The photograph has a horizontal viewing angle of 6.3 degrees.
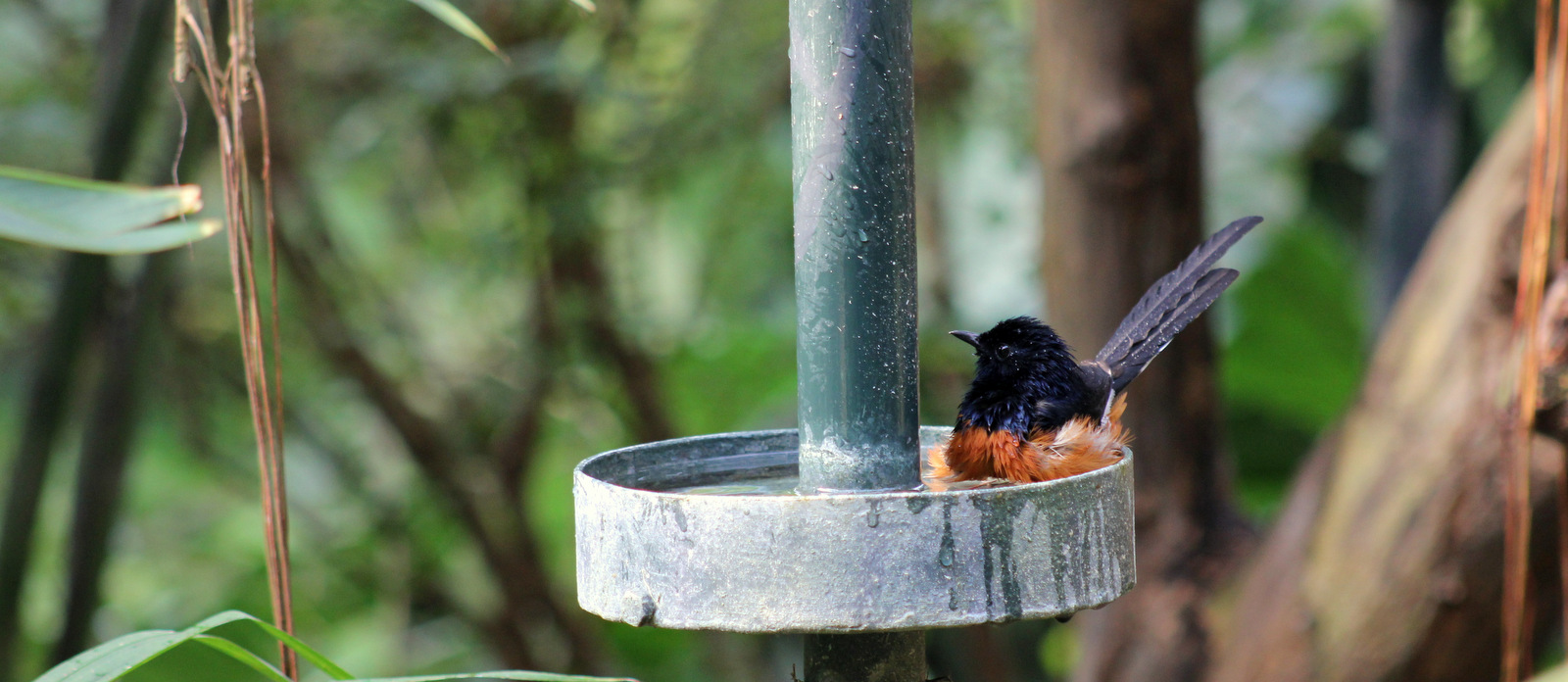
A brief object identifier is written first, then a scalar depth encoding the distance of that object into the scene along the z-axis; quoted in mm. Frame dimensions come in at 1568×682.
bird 5066
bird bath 4715
